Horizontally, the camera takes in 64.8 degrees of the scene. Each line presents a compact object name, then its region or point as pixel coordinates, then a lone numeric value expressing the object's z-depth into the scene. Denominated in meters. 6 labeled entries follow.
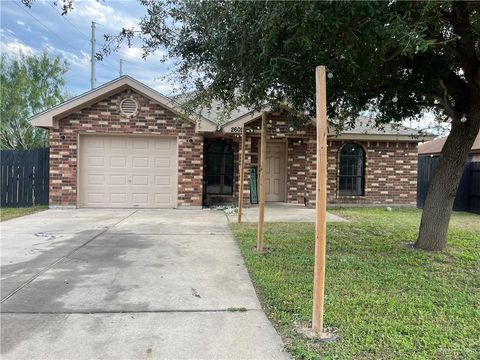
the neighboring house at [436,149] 19.86
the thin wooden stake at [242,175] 8.49
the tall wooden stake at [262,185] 6.31
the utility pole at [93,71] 20.66
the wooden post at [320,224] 3.46
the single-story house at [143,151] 11.84
